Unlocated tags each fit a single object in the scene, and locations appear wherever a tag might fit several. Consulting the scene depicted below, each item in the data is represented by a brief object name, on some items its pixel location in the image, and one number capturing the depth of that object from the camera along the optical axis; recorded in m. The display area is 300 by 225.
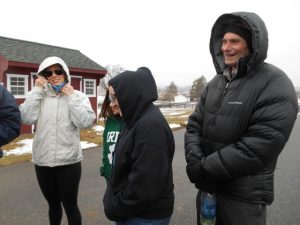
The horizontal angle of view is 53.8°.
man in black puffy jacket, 2.01
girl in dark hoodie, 1.90
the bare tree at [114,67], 75.41
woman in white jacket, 2.99
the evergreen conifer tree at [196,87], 68.94
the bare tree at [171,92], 74.26
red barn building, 12.60
